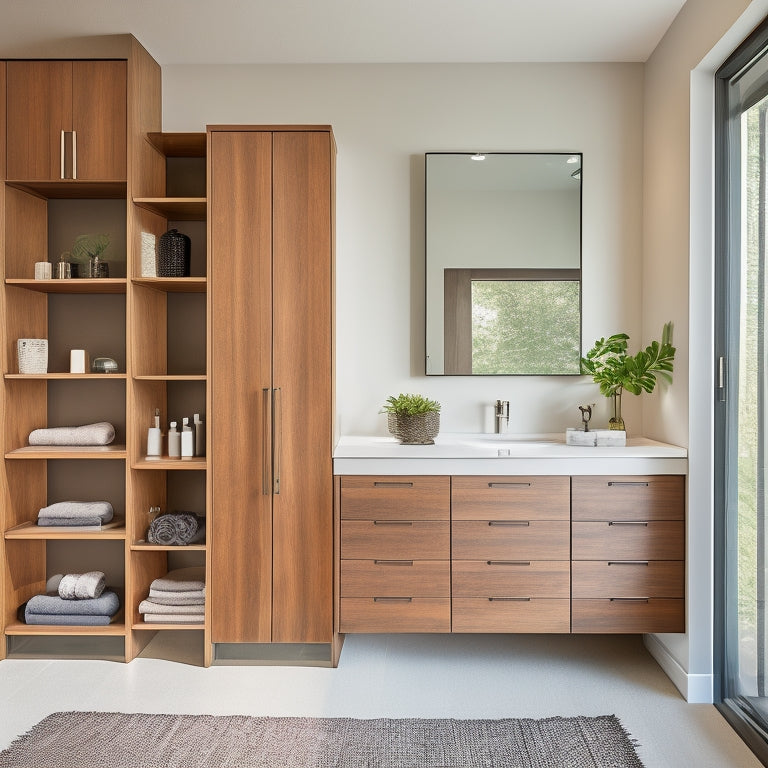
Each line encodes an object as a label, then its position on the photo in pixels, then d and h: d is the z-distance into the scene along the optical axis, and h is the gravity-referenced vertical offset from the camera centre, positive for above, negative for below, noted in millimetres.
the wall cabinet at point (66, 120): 3033 +1123
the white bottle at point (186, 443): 3064 -288
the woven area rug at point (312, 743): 2232 -1225
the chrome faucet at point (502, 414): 3297 -173
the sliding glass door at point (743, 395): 2359 -62
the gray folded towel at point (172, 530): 3035 -668
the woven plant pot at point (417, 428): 3021 -220
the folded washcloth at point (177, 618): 3020 -1042
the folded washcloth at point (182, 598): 3029 -960
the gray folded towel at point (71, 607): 3043 -1004
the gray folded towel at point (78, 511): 3094 -596
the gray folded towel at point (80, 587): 3062 -921
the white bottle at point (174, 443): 3107 -293
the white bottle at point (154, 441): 3098 -283
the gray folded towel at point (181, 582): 3043 -908
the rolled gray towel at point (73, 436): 3109 -261
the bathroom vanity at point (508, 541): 2814 -667
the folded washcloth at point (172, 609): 3018 -1003
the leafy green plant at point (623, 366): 2947 +52
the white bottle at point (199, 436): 3143 -270
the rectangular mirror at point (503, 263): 3318 +547
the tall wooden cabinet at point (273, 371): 2914 +27
